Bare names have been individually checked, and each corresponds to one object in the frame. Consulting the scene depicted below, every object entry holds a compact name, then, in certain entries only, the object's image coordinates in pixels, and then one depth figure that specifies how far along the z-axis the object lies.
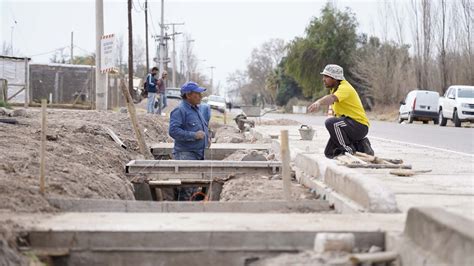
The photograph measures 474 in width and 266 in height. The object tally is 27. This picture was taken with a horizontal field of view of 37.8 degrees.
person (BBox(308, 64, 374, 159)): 9.96
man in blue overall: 10.20
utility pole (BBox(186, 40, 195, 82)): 87.92
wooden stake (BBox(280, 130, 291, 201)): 6.81
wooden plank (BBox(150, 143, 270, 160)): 15.06
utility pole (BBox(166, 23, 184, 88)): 71.12
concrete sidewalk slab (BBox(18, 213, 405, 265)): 5.21
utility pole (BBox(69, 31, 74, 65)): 79.59
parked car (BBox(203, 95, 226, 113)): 50.94
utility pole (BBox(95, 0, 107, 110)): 21.23
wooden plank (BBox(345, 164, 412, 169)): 9.02
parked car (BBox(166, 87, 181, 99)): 42.80
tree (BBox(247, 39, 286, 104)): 125.75
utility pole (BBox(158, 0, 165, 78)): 54.38
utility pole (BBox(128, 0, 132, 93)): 33.61
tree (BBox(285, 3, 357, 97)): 68.06
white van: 33.75
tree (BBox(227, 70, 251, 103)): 144.88
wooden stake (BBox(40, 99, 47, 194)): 6.76
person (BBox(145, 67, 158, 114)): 22.87
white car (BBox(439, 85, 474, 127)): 28.78
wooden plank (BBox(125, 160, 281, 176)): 10.55
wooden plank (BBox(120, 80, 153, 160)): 12.60
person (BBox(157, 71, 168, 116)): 25.11
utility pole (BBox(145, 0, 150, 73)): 49.16
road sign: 19.19
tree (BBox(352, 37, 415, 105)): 54.81
